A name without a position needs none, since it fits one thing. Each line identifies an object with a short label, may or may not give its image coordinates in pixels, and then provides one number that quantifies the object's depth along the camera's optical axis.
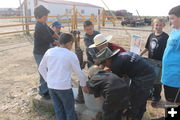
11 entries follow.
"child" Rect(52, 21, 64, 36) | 3.16
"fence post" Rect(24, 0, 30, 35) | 10.38
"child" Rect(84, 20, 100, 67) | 2.83
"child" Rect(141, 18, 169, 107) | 2.74
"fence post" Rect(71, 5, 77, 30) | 10.47
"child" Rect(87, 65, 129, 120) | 1.86
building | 27.51
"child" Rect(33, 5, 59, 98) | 2.52
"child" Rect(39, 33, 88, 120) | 1.91
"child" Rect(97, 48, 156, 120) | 2.03
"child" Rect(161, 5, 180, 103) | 1.85
